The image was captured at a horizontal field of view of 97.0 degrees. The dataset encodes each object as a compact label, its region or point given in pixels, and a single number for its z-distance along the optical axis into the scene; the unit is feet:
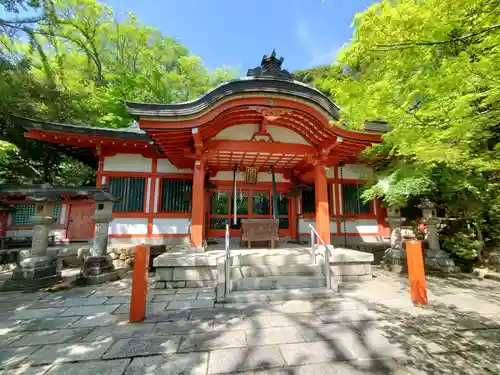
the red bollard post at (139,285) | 11.07
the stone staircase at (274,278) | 14.03
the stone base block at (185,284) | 16.52
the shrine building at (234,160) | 18.44
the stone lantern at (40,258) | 16.74
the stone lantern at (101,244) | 18.48
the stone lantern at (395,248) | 21.80
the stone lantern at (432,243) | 20.61
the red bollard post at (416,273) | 12.97
